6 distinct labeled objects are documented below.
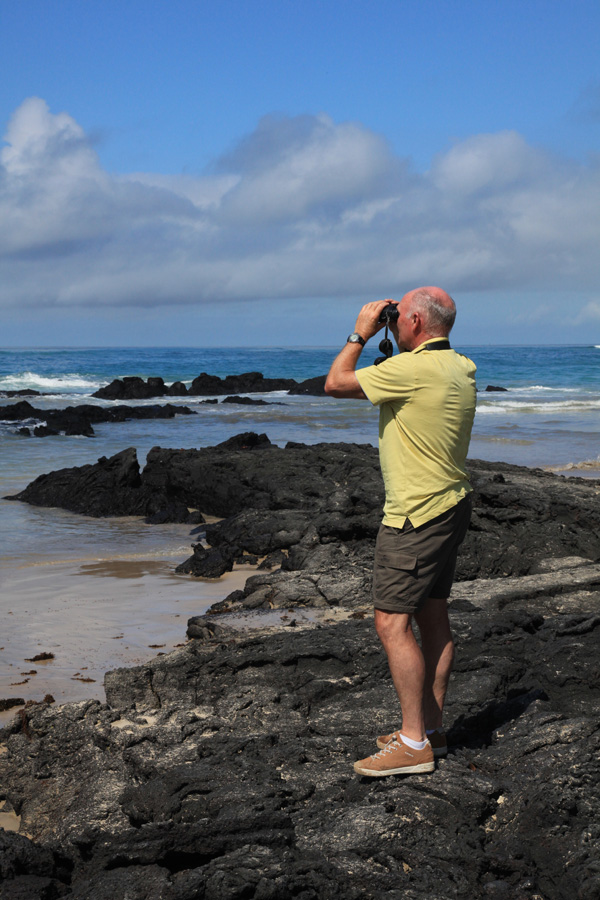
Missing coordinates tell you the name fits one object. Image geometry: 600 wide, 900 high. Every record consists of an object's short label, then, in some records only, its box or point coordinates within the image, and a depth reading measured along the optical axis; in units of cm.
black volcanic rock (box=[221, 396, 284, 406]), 3406
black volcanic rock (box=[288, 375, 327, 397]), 4206
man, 294
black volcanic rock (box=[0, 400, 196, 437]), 2251
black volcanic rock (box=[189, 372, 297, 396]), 4072
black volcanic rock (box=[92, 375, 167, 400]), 3856
